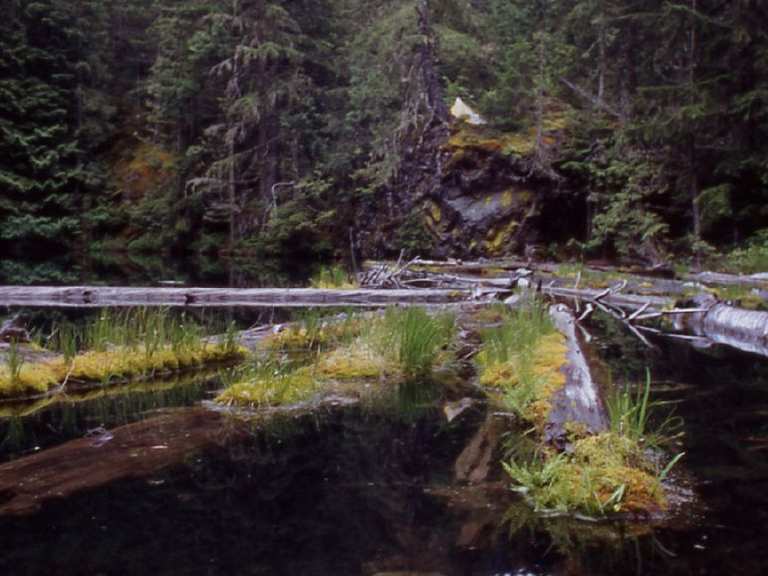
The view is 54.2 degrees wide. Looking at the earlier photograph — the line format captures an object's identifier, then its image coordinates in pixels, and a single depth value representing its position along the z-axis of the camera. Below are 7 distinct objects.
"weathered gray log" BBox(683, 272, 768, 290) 12.55
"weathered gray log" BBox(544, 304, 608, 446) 5.09
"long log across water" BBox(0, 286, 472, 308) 13.61
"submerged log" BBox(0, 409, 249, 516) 4.75
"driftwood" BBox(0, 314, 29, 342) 8.58
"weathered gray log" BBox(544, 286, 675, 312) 12.42
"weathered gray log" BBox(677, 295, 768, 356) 9.70
